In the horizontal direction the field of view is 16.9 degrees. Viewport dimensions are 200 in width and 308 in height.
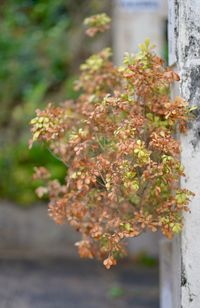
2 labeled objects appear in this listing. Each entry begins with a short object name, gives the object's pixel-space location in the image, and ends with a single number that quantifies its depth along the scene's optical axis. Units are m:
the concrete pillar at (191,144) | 3.02
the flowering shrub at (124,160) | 2.94
